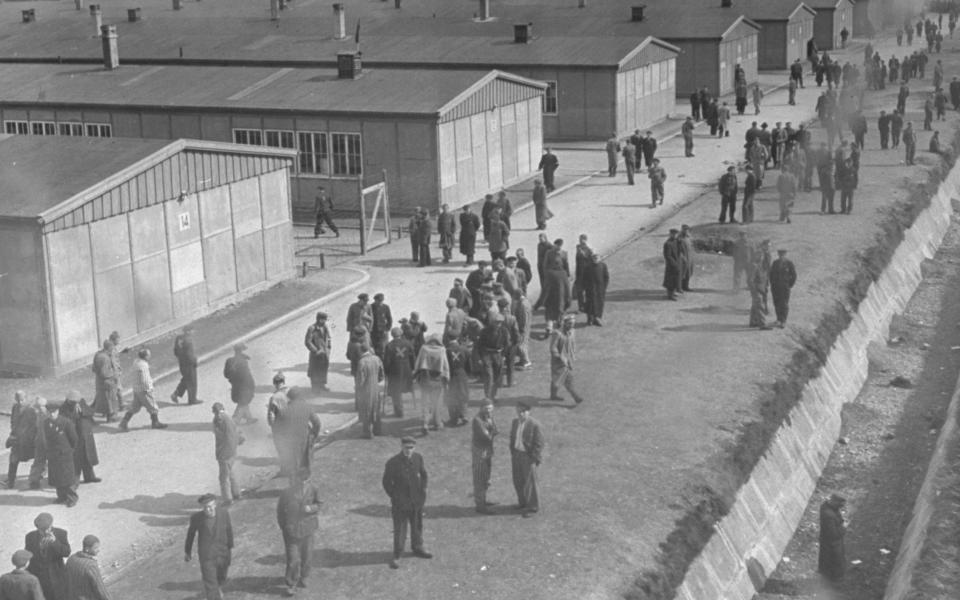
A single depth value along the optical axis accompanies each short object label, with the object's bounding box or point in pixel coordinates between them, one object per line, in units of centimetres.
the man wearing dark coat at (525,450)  1931
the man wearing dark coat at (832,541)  2020
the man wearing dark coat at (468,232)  3503
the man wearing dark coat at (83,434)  2108
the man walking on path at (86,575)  1584
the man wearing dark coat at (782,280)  2870
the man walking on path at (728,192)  3738
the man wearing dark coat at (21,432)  2123
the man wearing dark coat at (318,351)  2506
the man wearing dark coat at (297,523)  1727
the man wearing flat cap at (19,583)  1556
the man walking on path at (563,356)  2373
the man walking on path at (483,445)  1955
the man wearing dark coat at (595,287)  2858
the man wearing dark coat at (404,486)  1794
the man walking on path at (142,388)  2356
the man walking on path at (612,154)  4734
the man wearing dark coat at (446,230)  3562
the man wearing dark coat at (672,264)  3089
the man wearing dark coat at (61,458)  2070
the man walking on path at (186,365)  2447
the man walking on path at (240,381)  2352
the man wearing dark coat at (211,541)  1694
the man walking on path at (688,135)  5050
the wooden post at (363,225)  3678
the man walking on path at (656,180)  4172
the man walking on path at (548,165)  4444
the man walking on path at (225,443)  2041
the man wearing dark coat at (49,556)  1658
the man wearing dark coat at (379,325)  2648
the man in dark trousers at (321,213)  3928
